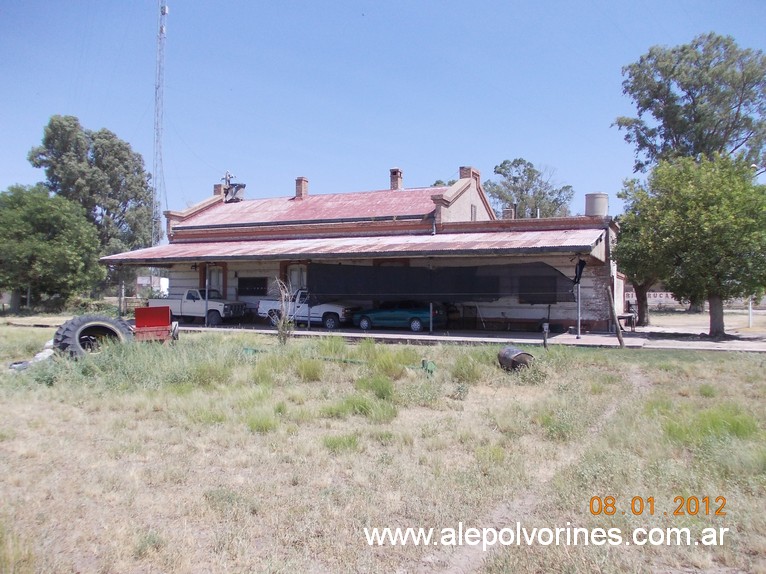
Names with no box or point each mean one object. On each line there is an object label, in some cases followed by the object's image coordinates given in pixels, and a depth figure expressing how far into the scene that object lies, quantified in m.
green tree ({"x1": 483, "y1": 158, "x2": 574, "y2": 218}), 58.66
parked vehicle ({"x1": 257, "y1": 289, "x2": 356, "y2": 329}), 24.47
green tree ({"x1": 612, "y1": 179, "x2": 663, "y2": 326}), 20.53
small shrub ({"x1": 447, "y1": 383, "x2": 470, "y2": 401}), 9.66
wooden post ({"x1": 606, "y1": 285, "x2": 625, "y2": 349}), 16.44
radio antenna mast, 52.91
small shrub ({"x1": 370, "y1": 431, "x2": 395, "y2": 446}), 6.97
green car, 22.97
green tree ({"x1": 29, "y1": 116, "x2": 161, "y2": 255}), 49.72
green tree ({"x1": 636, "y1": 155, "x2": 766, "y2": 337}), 18.80
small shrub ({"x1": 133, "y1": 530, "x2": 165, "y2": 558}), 4.08
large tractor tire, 12.11
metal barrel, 11.69
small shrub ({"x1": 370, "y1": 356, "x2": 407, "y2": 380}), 11.49
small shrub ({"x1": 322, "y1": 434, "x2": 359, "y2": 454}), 6.57
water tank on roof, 23.20
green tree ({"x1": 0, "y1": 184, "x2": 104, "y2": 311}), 35.53
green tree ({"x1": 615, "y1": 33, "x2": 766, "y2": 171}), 38.91
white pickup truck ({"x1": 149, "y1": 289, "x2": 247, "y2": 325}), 27.17
